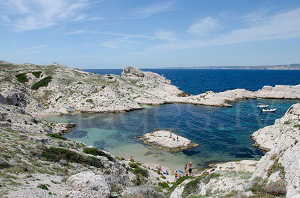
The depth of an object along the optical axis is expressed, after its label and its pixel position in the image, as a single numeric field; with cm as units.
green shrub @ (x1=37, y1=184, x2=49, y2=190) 1609
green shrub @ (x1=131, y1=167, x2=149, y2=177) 2822
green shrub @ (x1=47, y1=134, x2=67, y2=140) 3134
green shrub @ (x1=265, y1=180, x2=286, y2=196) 1245
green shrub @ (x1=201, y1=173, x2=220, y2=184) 1981
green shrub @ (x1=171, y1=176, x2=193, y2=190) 2476
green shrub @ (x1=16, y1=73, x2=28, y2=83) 8906
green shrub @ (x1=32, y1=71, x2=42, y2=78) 9525
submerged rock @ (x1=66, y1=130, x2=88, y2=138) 5040
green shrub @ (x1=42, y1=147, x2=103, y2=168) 2325
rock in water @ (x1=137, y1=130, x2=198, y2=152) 4354
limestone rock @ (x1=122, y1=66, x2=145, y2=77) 14500
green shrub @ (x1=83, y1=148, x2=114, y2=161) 2826
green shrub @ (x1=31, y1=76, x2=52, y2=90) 8669
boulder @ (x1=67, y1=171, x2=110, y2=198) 1603
